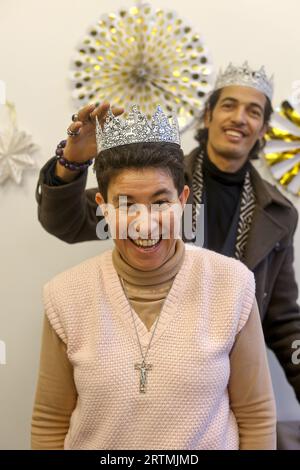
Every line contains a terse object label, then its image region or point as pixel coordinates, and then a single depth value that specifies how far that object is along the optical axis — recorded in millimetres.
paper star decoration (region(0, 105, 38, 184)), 1681
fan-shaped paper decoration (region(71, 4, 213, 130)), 1695
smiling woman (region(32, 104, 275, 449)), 897
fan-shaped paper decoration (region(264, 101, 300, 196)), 1741
